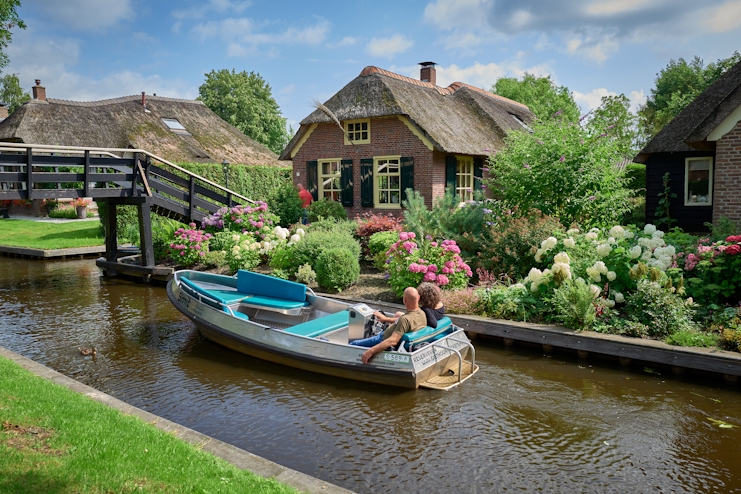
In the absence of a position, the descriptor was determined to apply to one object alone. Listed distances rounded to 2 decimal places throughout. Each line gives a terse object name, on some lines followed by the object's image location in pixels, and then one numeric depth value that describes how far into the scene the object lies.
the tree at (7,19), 15.15
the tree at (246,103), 50.00
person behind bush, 18.47
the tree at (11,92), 60.97
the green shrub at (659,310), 8.10
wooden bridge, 12.56
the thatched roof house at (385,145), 18.67
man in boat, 7.24
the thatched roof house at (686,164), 16.14
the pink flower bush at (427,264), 10.45
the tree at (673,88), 42.25
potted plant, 28.94
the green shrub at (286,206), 18.27
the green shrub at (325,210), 18.56
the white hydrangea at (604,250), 9.23
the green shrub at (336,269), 11.54
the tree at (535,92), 46.94
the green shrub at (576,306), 8.51
